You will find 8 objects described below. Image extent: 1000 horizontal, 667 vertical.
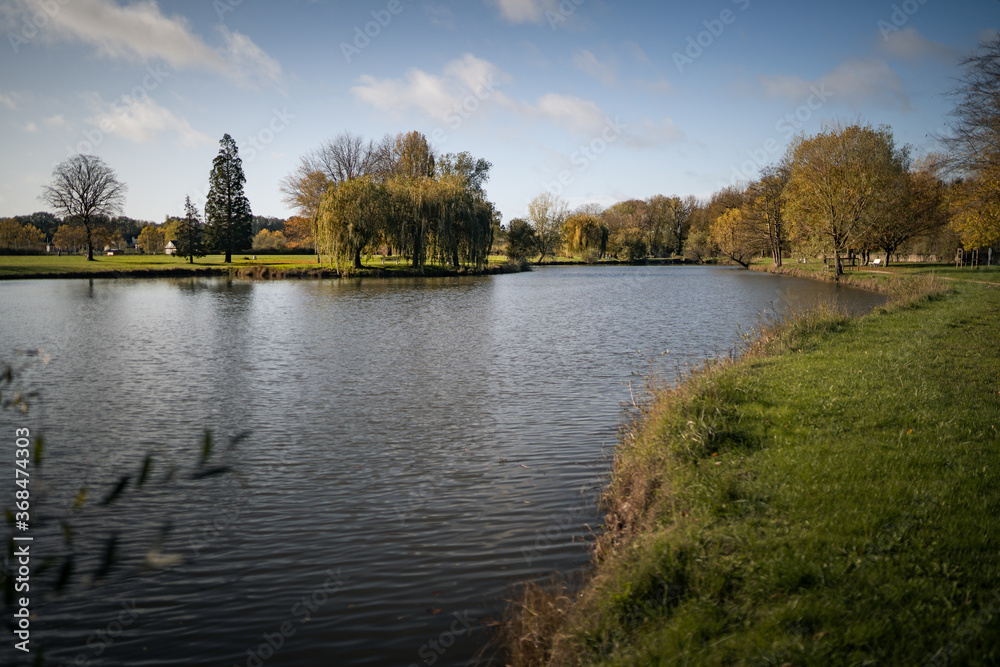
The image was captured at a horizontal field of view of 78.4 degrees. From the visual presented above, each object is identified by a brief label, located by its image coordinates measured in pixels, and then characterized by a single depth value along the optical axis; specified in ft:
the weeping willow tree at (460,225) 160.76
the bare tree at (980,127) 70.44
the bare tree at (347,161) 222.07
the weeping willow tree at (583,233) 301.84
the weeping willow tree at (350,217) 146.82
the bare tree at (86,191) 187.32
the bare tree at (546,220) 301.63
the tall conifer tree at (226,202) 206.69
